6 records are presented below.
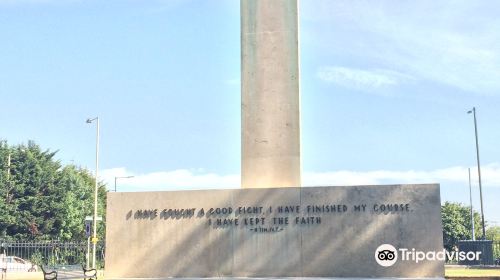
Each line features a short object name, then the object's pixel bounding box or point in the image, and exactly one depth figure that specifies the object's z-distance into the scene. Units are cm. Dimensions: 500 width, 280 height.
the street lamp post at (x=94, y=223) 4109
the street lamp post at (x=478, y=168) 5009
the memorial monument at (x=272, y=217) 1931
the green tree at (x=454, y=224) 6869
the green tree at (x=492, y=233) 10304
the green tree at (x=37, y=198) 5197
